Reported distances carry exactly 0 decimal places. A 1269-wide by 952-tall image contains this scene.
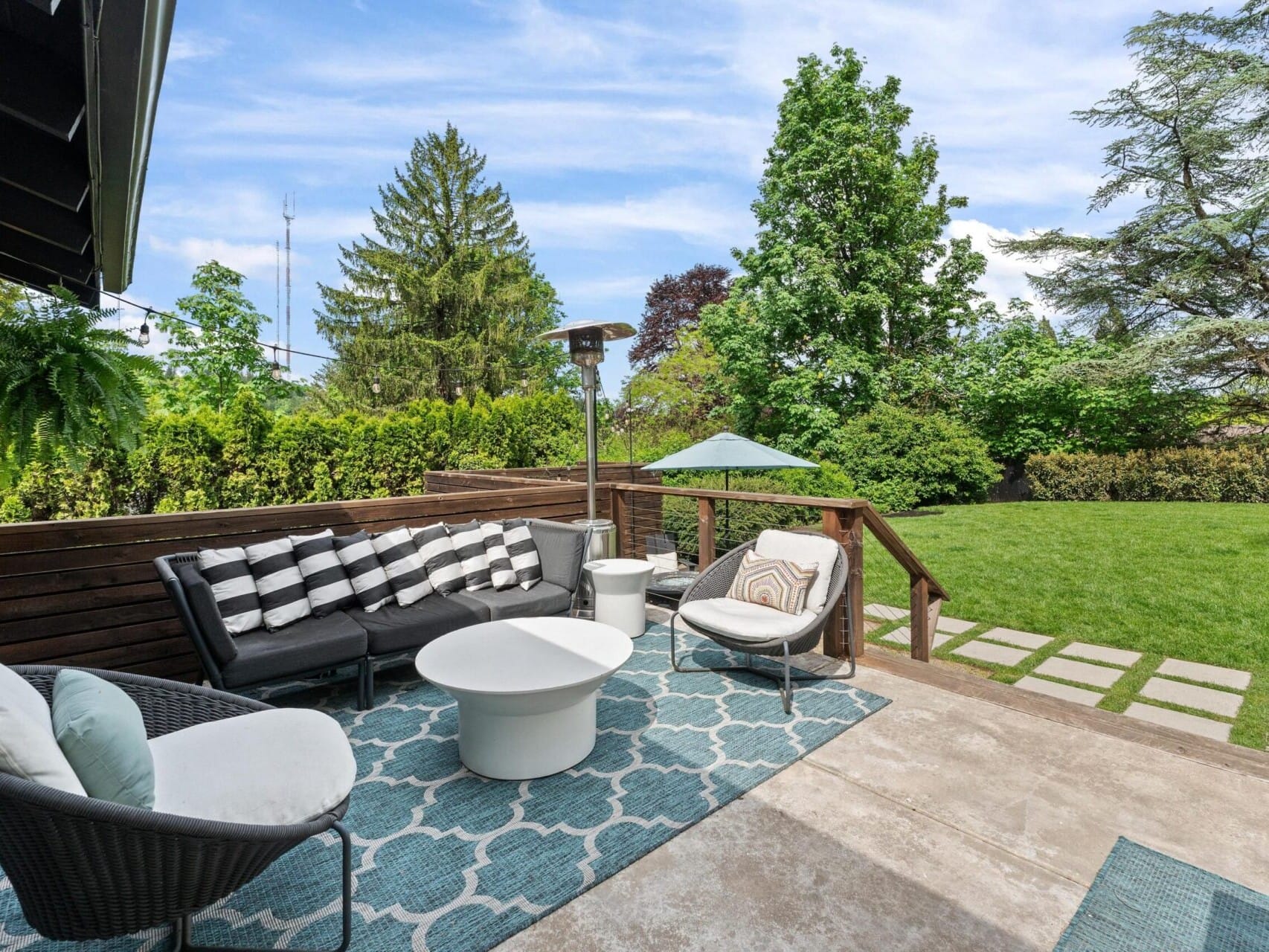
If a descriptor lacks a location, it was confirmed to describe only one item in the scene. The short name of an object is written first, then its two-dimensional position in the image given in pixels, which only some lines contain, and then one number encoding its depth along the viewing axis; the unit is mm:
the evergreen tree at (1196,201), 10070
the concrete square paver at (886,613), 5836
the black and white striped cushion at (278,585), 3107
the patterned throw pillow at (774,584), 3367
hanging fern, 1805
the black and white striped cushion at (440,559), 3766
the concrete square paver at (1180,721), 3596
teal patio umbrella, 4879
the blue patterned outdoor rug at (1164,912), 1554
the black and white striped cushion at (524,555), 4035
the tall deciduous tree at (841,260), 13062
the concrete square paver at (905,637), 5203
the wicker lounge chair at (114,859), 1196
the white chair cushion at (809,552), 3375
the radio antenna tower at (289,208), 17422
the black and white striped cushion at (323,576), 3299
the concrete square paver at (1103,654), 4738
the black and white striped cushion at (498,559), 3938
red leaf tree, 19594
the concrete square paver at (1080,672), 4383
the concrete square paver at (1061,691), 4094
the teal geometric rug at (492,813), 1678
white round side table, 4105
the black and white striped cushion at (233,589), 3000
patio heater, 4336
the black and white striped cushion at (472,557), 3895
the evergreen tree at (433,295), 16547
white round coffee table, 2312
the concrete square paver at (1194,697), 3910
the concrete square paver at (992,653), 4789
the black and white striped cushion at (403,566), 3568
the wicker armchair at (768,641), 2977
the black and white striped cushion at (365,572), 3434
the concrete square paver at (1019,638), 5141
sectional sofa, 2672
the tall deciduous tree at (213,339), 13312
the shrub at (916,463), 11320
